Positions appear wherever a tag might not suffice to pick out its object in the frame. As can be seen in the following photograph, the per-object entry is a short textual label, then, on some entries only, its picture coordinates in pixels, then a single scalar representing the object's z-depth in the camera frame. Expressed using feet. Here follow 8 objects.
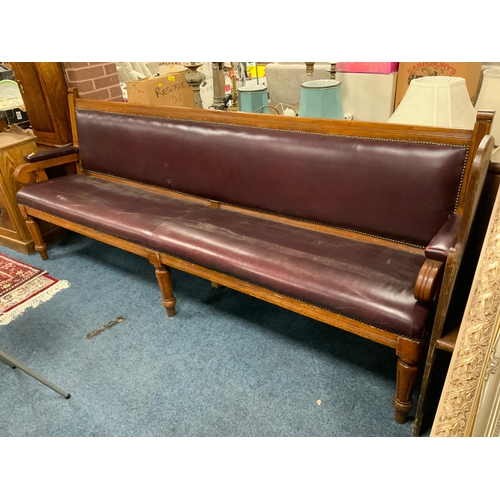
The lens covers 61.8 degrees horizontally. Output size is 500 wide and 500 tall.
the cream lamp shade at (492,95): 5.56
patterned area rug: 8.13
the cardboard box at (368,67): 12.76
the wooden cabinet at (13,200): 9.27
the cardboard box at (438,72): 9.45
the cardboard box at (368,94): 13.07
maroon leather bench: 5.00
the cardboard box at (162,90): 10.45
